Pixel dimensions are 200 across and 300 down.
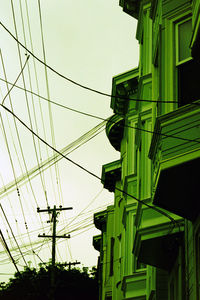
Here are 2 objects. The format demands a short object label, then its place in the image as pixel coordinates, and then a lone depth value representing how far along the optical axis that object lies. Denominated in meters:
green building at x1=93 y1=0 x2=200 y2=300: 11.04
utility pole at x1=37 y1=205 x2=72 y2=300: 38.91
